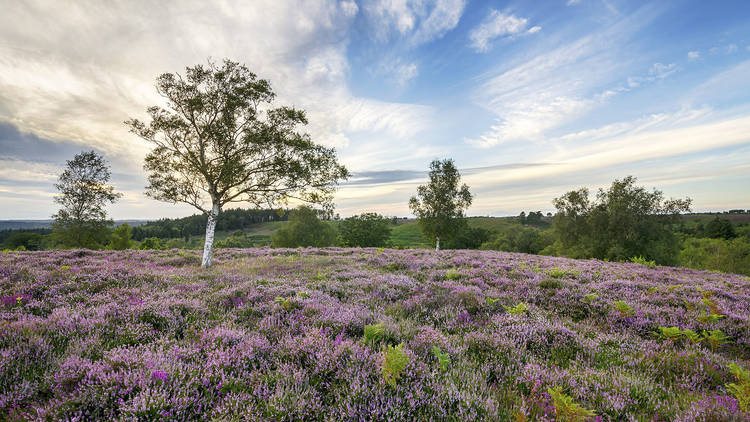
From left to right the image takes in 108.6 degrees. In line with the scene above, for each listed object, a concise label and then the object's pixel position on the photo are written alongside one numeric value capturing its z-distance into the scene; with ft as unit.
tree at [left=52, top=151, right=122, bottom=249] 120.78
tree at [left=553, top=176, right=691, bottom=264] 119.44
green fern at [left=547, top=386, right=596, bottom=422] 9.32
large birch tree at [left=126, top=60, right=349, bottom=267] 52.65
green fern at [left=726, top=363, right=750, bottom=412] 10.30
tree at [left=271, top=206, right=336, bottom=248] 226.99
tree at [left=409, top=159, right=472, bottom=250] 133.08
